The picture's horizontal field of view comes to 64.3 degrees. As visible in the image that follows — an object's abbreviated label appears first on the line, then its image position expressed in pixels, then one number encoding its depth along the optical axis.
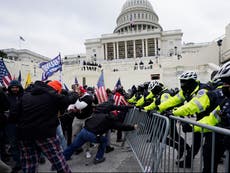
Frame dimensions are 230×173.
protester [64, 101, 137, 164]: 3.77
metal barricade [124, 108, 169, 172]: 2.77
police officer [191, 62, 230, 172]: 2.16
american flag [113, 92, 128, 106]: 5.82
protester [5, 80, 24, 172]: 3.68
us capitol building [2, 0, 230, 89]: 27.22
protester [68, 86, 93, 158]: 4.24
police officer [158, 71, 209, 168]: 3.45
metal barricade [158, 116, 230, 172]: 1.81
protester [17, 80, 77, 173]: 2.67
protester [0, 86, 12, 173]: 3.48
